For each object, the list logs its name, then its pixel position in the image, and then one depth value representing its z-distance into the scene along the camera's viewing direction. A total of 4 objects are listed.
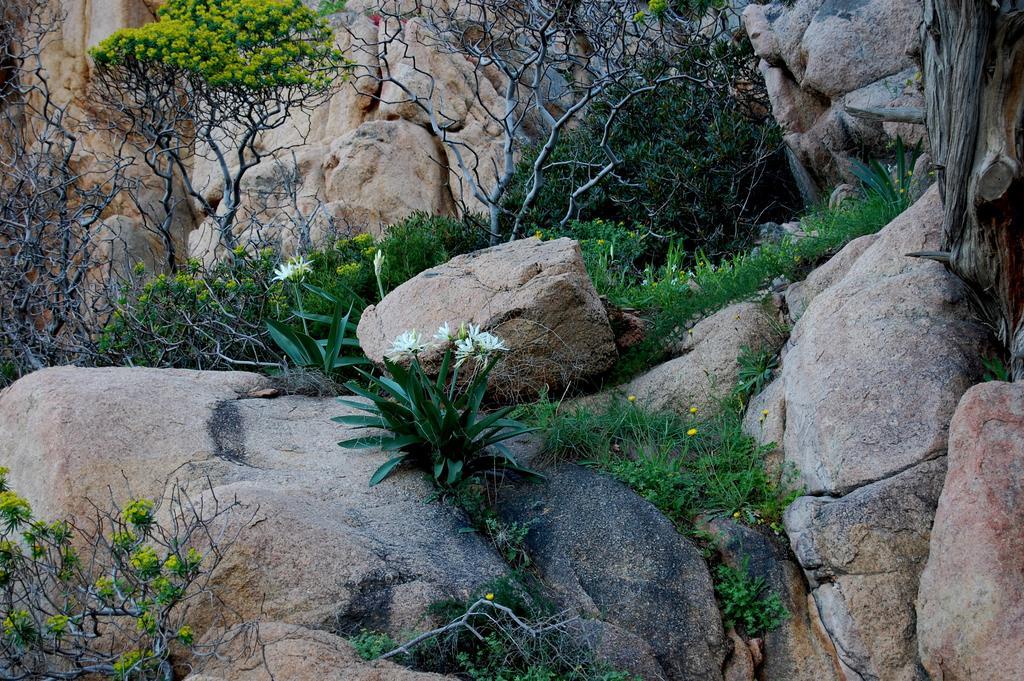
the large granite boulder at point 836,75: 8.86
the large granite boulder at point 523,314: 6.02
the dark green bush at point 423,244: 8.52
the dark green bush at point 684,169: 9.87
